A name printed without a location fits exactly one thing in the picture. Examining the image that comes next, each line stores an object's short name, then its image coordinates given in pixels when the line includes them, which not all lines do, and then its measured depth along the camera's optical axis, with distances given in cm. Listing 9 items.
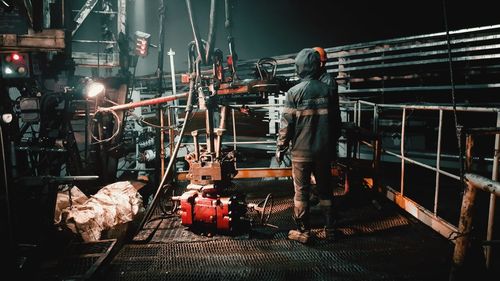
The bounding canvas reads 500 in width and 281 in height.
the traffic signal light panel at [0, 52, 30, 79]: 448
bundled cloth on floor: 470
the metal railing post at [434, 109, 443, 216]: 398
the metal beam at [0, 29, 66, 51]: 412
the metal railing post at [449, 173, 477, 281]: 226
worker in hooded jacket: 398
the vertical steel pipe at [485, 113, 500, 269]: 275
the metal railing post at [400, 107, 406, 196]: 490
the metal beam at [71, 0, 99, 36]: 1163
